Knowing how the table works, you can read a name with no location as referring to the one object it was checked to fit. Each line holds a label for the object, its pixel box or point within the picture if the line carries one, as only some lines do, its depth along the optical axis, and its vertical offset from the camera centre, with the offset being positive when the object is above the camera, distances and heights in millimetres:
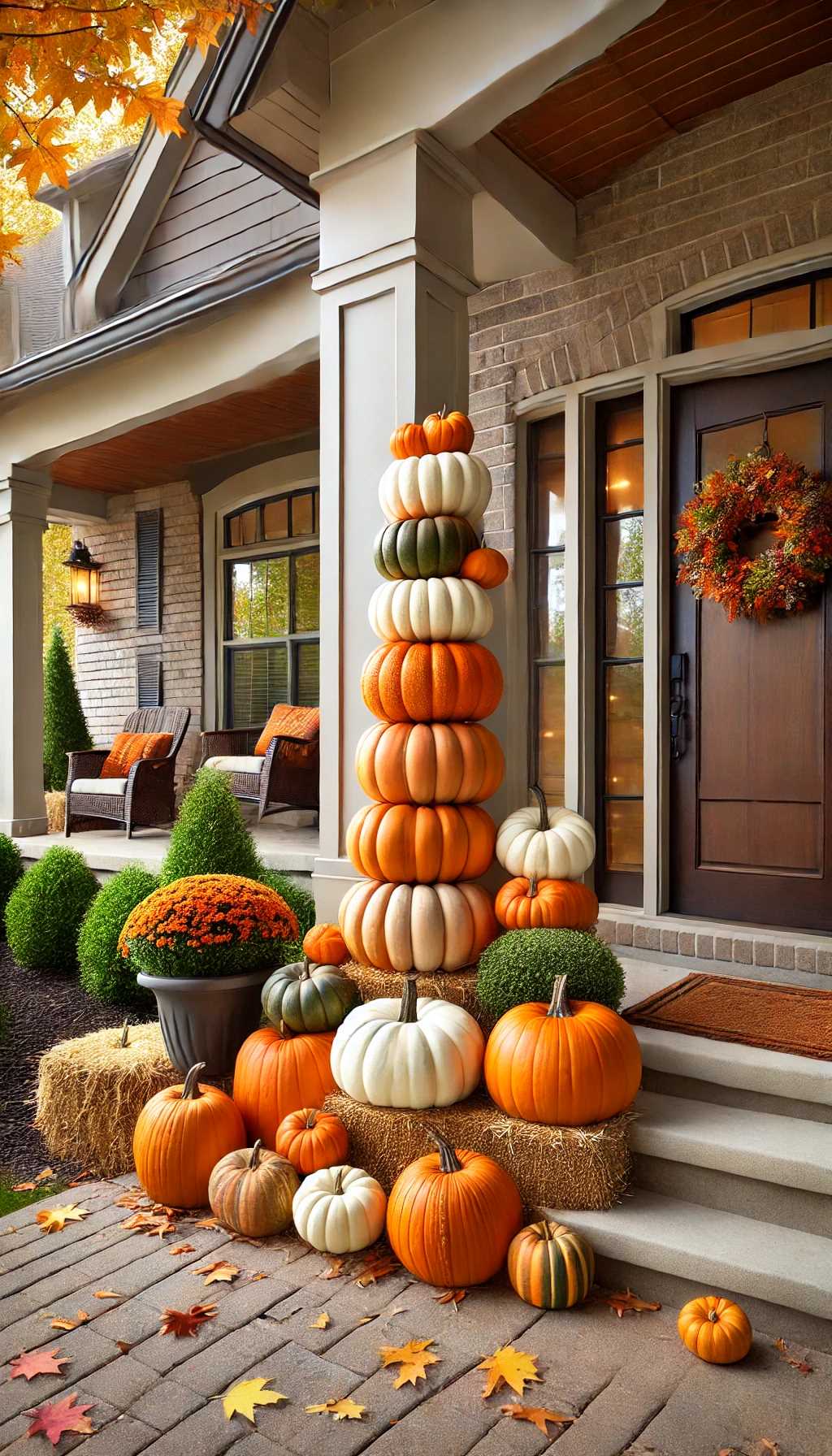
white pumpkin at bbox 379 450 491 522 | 2951 +728
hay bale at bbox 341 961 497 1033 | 2805 -770
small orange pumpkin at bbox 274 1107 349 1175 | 2615 -1126
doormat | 2789 -911
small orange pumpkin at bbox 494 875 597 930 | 2852 -538
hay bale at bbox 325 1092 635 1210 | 2377 -1072
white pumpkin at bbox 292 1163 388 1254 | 2428 -1223
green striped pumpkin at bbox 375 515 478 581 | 2949 +540
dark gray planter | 3105 -941
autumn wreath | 3553 +708
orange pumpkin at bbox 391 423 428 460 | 3066 +889
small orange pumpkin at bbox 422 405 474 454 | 3014 +900
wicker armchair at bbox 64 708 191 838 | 6133 -440
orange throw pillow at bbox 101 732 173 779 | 6551 -172
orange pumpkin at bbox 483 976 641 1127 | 2377 -843
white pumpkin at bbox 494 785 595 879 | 2924 -368
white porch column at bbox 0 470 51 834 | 6469 +474
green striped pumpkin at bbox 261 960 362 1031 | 2877 -816
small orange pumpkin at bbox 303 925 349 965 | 3109 -713
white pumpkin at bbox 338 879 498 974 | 2844 -595
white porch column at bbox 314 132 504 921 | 3271 +1284
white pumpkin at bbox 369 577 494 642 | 2918 +339
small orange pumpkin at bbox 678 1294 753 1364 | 1970 -1241
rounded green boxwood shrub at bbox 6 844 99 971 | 5070 -993
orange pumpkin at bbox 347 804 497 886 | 2883 -357
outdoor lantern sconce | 8188 +1162
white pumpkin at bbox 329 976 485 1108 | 2529 -870
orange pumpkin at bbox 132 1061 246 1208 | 2699 -1173
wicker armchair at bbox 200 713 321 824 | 5434 -289
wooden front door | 3680 -4
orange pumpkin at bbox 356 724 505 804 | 2898 -122
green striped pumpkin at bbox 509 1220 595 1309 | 2186 -1231
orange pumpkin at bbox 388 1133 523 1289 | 2254 -1162
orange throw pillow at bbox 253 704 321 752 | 5855 +3
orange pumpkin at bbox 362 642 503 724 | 2914 +126
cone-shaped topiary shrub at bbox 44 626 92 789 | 7879 +78
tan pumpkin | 2527 -1228
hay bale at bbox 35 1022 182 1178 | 3043 -1181
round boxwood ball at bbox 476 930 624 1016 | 2629 -672
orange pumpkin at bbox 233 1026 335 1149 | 2822 -1037
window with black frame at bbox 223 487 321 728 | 6836 +854
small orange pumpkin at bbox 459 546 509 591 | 2947 +474
